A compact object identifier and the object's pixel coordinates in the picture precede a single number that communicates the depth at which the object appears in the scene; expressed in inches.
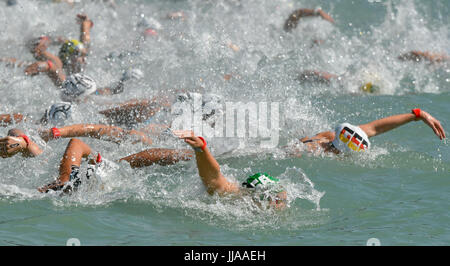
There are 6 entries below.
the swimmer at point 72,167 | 488.4
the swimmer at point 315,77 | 851.4
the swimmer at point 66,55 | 843.4
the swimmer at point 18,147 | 474.9
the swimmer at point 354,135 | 575.5
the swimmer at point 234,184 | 414.3
